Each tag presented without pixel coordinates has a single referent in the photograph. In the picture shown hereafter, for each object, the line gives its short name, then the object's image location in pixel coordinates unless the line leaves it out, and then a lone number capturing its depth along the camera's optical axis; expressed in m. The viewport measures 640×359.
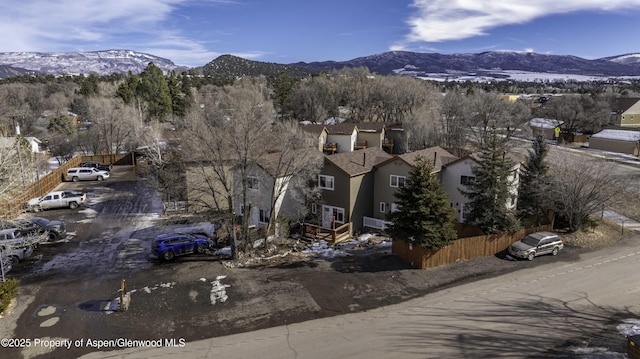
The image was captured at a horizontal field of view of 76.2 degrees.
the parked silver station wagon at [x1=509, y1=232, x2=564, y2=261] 22.09
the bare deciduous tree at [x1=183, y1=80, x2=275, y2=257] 22.33
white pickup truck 33.38
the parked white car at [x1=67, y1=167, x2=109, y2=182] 44.09
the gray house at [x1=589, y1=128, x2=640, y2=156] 58.66
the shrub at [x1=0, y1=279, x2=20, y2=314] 16.52
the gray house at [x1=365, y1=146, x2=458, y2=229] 29.16
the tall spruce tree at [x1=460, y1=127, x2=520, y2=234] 23.75
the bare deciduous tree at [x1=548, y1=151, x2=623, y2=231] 25.33
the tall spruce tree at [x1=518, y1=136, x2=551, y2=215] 26.77
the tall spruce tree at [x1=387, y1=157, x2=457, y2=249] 20.72
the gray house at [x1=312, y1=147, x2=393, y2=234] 29.12
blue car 23.33
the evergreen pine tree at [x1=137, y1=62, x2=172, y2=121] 76.75
